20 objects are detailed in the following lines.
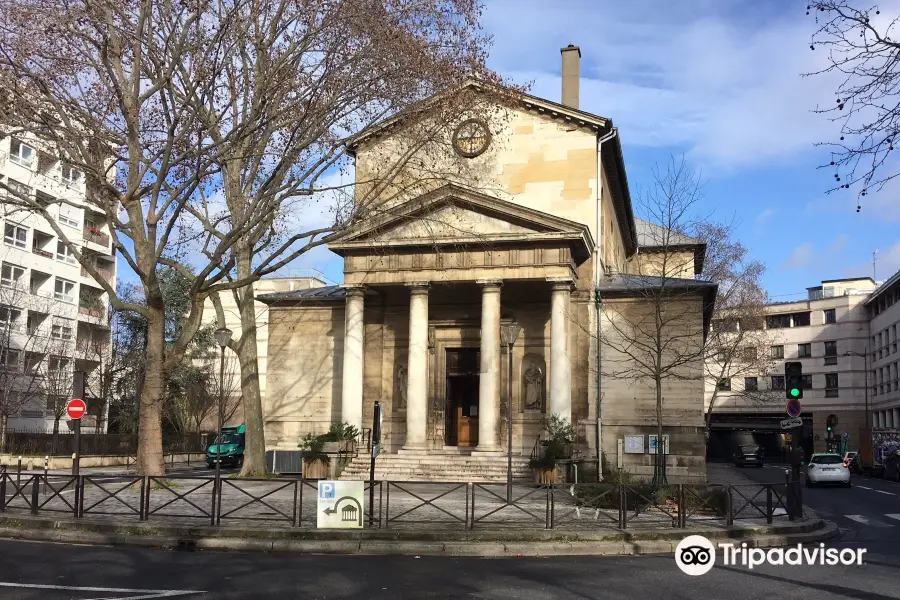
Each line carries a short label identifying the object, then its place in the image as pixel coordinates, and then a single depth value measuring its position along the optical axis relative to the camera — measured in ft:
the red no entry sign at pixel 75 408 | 61.41
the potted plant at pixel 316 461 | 92.22
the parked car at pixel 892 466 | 129.90
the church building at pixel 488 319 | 94.32
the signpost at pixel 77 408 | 60.44
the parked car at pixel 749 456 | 175.10
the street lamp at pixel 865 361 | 242.58
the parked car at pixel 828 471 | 107.76
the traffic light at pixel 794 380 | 57.11
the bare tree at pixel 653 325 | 97.29
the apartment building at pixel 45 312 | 152.66
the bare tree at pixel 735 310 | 147.95
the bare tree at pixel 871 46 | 31.14
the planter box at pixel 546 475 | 85.30
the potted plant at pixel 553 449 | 85.51
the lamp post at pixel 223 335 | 74.23
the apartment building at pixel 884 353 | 207.10
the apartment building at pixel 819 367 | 248.73
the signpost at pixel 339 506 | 46.14
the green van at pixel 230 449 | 143.24
